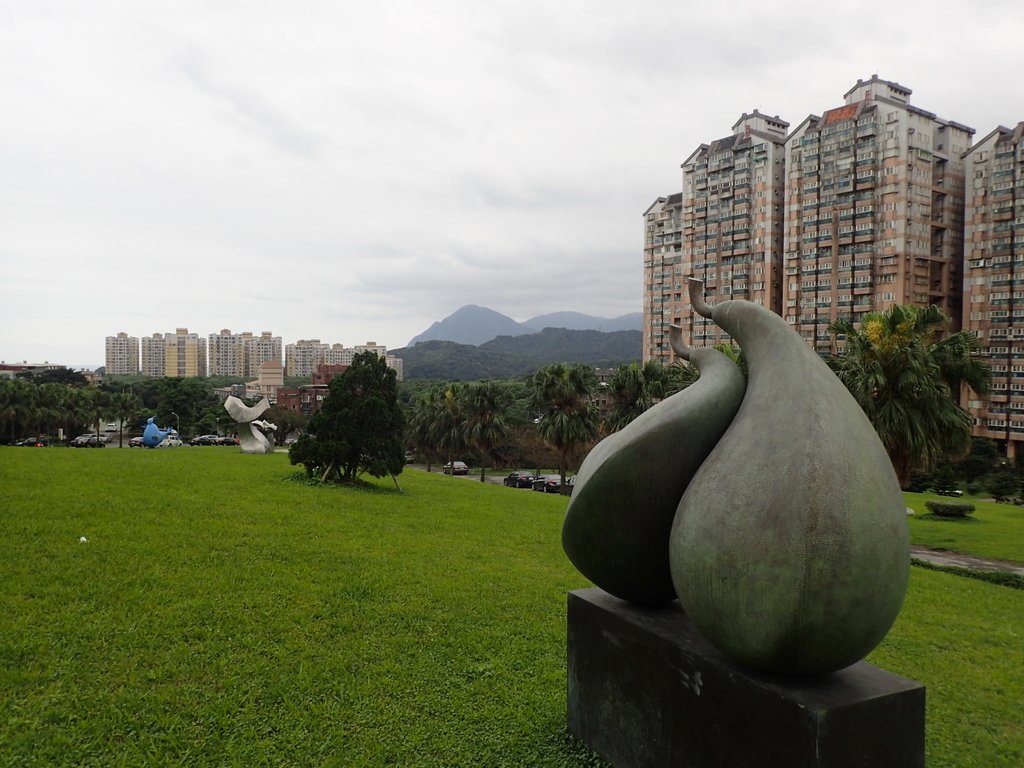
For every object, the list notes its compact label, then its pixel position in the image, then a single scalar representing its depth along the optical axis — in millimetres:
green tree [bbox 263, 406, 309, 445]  55312
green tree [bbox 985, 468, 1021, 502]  32750
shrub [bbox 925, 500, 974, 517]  20906
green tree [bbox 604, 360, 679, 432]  24156
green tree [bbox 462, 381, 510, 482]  31531
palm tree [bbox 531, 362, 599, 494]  25953
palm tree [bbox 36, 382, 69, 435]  41875
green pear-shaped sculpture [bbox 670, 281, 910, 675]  3889
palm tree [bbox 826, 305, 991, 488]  15781
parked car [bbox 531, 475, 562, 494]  37044
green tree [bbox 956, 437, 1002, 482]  38500
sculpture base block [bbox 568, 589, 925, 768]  4008
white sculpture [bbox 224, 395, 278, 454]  28772
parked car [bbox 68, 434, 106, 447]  42172
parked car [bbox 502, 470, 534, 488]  39125
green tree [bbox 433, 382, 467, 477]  33844
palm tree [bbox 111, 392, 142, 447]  45312
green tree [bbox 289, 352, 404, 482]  18891
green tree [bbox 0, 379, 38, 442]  40312
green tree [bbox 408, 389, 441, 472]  37156
